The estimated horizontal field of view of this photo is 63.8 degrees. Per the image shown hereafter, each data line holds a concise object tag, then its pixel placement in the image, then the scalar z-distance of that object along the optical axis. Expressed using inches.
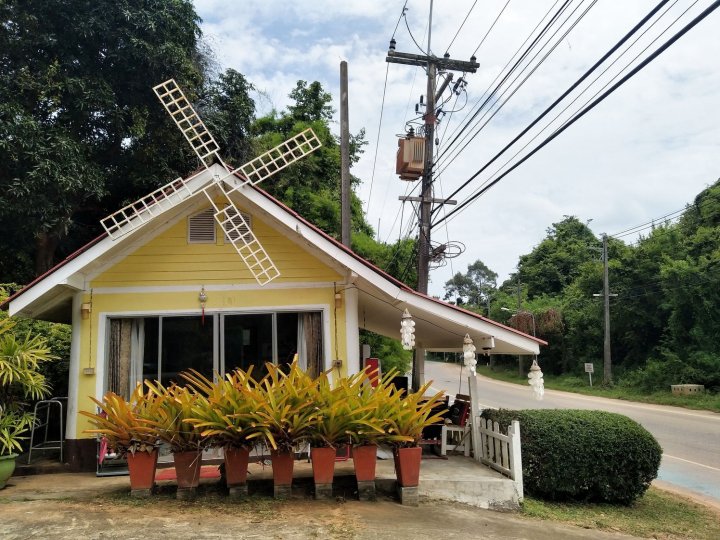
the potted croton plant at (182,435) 242.4
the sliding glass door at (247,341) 339.3
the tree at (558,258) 2074.3
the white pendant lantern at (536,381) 322.7
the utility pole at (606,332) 1204.4
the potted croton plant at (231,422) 236.4
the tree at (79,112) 519.5
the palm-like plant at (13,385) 280.4
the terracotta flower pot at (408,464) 251.4
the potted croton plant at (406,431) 247.0
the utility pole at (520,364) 1772.9
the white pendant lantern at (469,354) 329.1
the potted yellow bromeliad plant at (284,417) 236.5
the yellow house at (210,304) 326.0
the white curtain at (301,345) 344.2
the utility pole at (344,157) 466.9
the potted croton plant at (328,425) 242.2
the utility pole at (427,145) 554.3
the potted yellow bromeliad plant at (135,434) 242.4
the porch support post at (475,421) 342.0
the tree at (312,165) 786.8
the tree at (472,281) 3799.2
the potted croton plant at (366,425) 242.2
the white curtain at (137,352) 332.8
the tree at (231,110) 717.3
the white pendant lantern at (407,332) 322.7
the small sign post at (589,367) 1216.9
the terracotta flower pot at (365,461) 251.0
